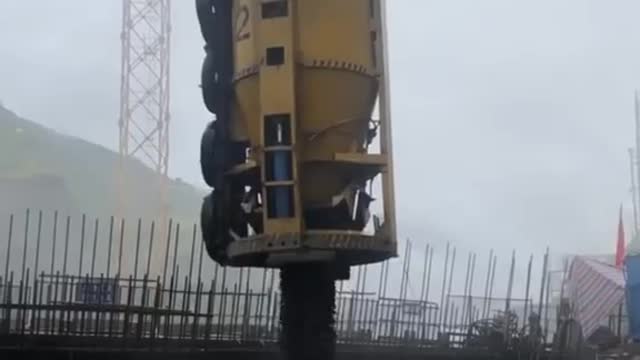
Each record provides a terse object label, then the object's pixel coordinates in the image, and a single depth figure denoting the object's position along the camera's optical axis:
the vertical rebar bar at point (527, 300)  15.77
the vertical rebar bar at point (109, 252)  13.84
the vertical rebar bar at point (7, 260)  12.04
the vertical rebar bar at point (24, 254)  12.79
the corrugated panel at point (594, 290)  22.55
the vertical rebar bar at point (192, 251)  13.43
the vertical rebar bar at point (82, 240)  13.31
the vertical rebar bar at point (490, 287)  16.49
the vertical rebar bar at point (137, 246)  13.06
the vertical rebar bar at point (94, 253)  13.41
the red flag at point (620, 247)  27.42
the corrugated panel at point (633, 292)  17.53
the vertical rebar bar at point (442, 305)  15.72
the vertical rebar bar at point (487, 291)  16.28
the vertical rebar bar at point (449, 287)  16.39
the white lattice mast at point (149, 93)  50.56
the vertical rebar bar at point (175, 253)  12.62
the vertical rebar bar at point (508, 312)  14.18
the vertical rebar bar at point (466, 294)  16.46
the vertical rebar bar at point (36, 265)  12.84
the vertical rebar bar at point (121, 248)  13.25
